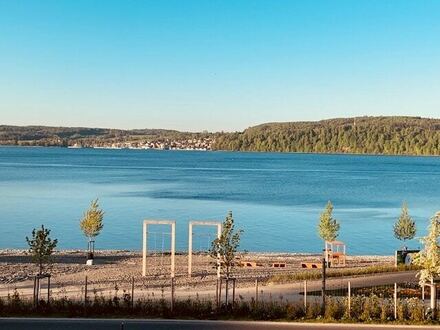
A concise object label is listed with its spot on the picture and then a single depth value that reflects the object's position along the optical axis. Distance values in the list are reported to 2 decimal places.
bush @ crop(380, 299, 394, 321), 21.30
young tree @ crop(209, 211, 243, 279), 25.56
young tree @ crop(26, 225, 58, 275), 24.77
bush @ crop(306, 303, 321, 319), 21.58
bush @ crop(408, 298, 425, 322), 21.22
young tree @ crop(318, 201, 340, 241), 46.31
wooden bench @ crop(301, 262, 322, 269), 41.24
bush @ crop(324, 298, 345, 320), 21.50
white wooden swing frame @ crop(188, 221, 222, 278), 35.81
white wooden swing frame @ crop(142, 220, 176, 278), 35.75
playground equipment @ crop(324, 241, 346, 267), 42.43
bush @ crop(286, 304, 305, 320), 21.51
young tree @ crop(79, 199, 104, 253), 47.72
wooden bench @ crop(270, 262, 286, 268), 41.06
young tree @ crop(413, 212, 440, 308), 22.88
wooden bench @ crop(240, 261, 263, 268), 40.55
